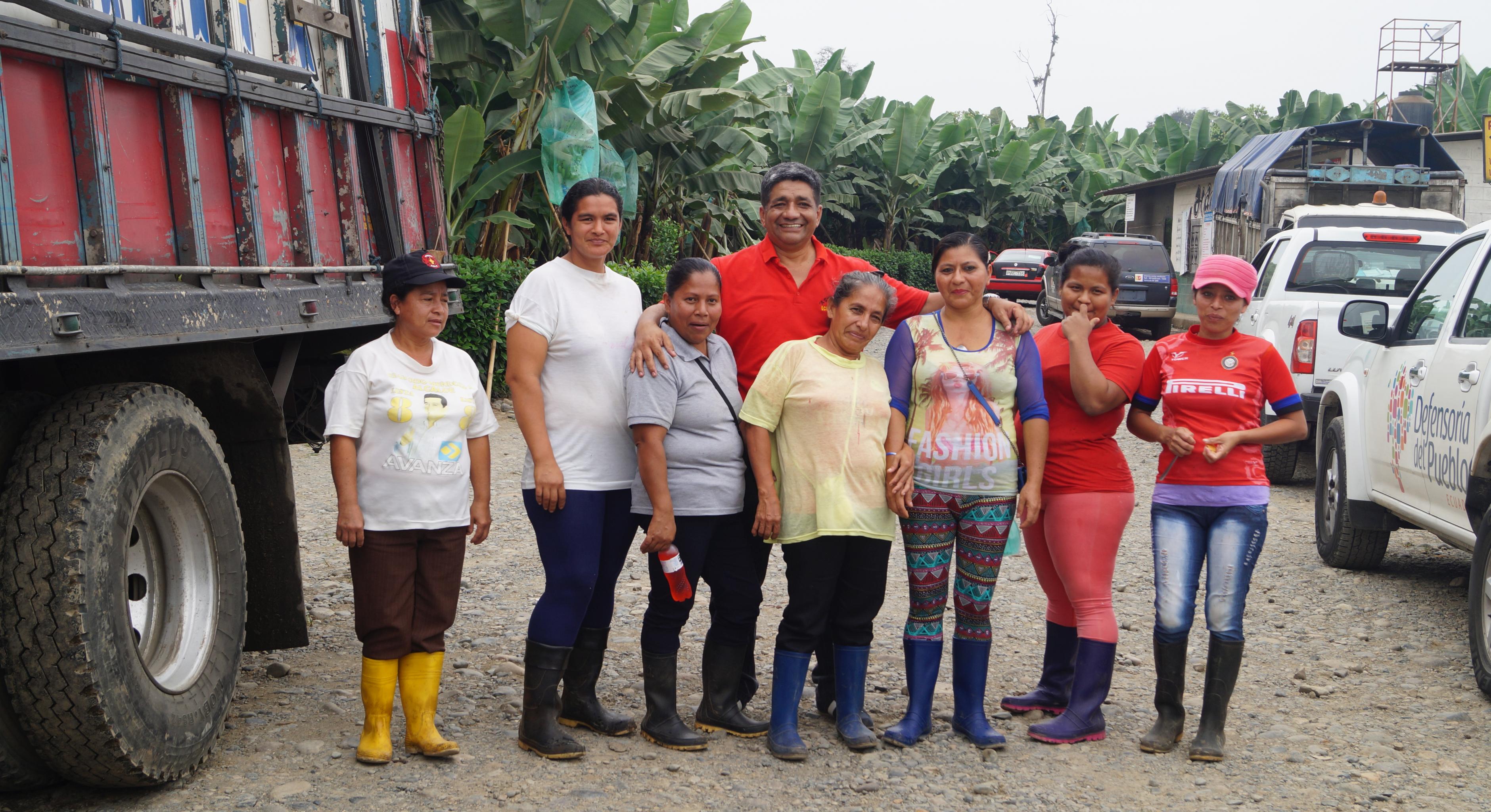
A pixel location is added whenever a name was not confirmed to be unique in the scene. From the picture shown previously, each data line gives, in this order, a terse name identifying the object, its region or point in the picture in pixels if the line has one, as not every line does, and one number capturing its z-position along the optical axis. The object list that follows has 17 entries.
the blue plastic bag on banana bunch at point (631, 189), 14.84
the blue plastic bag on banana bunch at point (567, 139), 12.54
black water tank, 25.02
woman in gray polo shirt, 3.83
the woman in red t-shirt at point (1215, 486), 4.05
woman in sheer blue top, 4.00
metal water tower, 25.47
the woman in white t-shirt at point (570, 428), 3.83
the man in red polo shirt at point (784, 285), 4.11
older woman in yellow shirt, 3.91
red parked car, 29.08
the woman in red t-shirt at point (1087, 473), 4.13
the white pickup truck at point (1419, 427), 5.06
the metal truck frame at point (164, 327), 3.02
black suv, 20.53
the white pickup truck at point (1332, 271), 9.24
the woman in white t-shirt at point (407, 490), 3.72
